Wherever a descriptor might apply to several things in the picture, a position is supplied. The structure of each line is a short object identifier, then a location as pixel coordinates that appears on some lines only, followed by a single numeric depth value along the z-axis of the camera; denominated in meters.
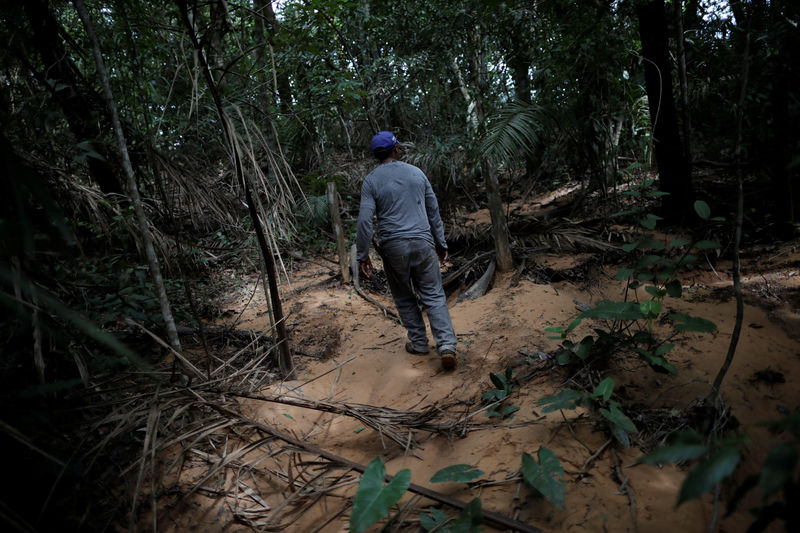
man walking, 3.17
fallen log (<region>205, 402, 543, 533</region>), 1.46
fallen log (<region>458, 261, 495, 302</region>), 4.36
